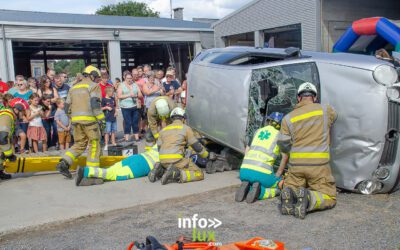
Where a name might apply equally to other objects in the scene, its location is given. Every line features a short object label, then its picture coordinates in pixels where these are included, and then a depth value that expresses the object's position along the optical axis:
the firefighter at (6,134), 6.75
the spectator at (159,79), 10.68
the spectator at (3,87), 11.19
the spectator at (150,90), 10.35
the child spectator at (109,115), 9.88
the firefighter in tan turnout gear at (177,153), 6.50
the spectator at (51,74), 10.79
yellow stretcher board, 7.03
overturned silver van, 5.00
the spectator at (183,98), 9.98
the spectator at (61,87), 10.13
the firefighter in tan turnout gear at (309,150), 4.86
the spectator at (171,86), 10.82
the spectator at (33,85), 10.21
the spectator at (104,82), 10.29
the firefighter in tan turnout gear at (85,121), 6.85
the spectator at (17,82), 9.70
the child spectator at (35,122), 9.24
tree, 66.25
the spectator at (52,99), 9.72
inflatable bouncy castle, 9.66
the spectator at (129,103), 10.22
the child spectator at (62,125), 9.46
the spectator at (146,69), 11.27
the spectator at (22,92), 9.66
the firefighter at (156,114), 7.46
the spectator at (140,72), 11.54
